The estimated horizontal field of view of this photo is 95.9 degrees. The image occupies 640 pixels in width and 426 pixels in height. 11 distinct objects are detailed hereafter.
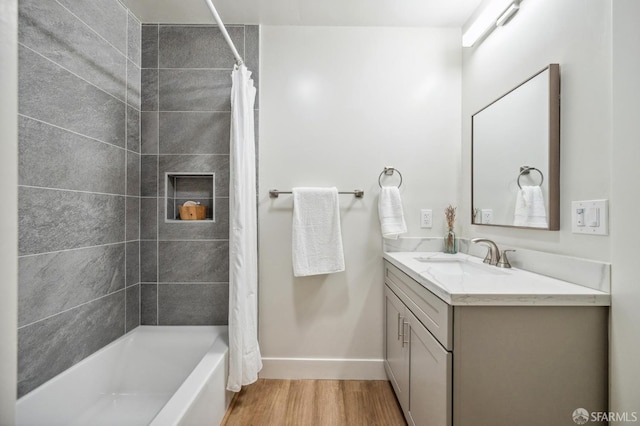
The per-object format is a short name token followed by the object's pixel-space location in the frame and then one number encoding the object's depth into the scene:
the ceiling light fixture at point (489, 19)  1.50
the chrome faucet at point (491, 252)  1.50
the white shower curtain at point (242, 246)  1.61
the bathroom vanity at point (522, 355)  0.96
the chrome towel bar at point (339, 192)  1.95
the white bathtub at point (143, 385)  1.20
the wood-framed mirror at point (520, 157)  1.22
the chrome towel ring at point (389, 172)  1.99
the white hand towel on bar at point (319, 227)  1.89
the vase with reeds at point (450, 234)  1.90
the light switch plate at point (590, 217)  1.00
